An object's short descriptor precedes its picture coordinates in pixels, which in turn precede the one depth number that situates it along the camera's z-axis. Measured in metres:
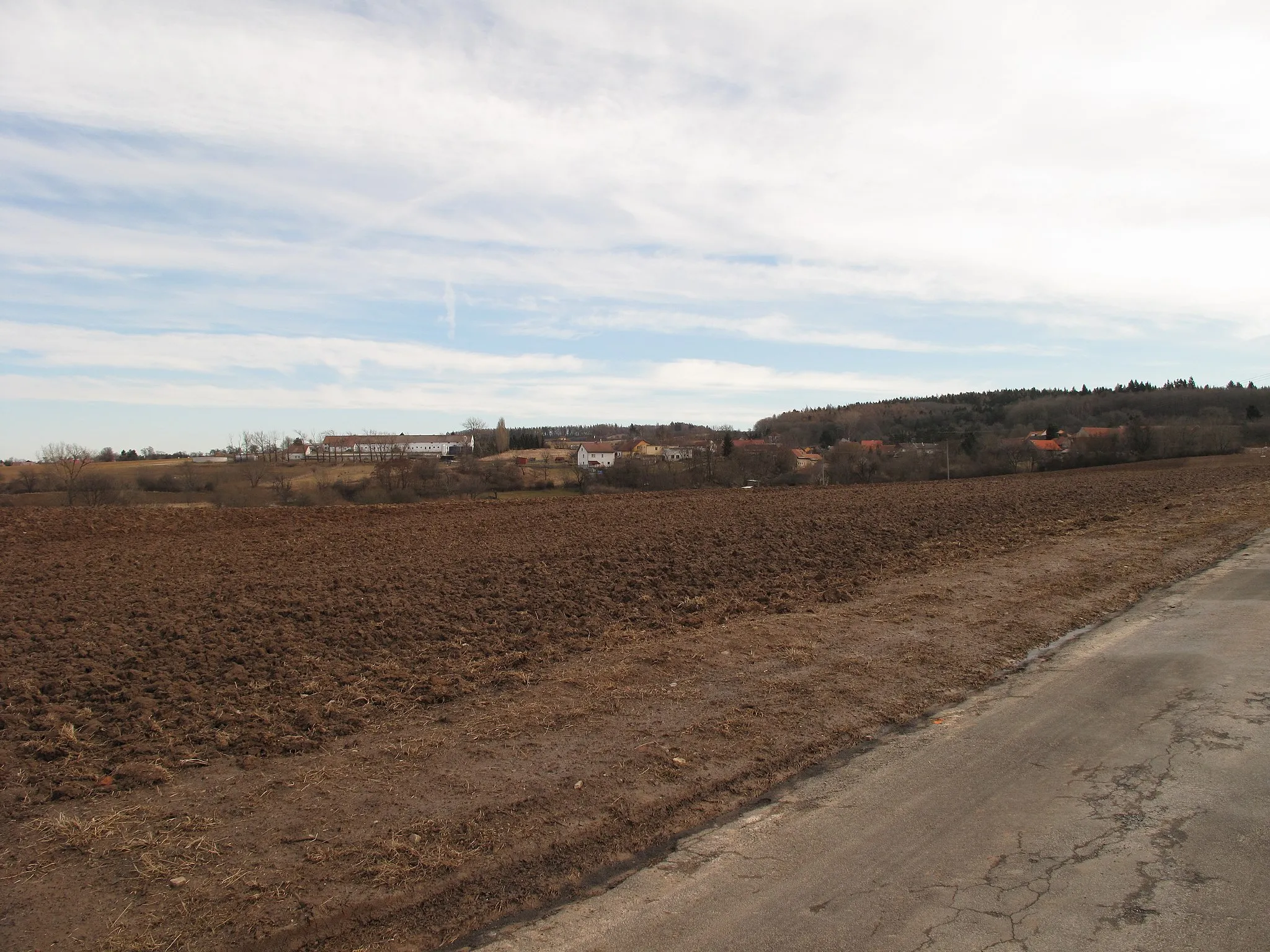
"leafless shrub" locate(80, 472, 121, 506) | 39.62
